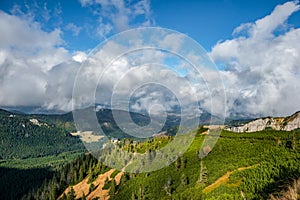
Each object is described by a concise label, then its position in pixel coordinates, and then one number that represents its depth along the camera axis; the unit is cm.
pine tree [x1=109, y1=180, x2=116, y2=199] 10921
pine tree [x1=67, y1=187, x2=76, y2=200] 12802
